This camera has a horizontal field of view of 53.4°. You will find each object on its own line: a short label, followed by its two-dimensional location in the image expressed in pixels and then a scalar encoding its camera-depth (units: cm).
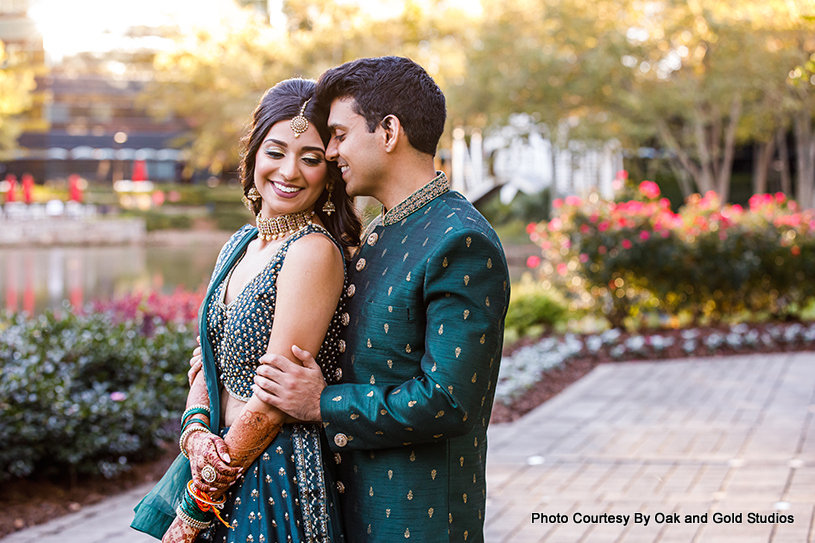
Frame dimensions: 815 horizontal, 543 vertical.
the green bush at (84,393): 443
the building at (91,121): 5294
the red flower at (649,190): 1088
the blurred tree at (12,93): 3472
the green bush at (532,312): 1057
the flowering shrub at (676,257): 988
